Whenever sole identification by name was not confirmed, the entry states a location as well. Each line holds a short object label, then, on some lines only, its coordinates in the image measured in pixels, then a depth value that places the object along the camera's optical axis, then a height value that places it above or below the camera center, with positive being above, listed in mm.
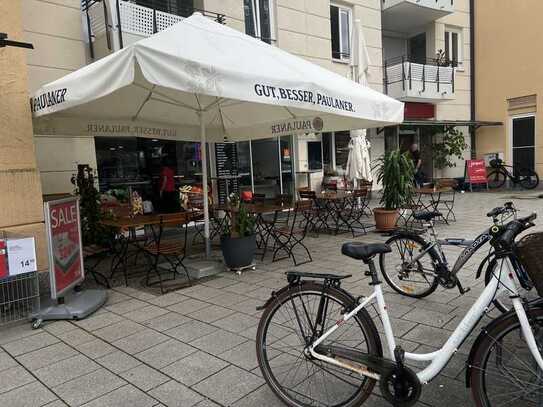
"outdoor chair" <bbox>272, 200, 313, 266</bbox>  5612 -1137
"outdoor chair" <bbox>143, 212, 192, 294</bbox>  4555 -861
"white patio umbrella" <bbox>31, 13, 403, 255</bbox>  3326 +829
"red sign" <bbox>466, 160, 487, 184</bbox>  14070 -518
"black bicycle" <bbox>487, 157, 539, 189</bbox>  13984 -769
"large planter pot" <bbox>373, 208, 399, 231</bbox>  7352 -1039
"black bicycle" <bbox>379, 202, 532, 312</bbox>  3475 -984
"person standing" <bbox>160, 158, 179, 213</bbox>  8352 -422
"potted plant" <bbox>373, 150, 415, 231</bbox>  7207 -459
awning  12845 +1167
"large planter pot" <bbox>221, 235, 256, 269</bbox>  5121 -1026
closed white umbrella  8531 +564
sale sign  3770 -660
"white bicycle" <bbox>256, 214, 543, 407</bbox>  1873 -970
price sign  3605 -683
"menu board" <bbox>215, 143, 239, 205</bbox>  9484 -15
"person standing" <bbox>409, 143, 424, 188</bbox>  11908 +140
